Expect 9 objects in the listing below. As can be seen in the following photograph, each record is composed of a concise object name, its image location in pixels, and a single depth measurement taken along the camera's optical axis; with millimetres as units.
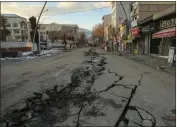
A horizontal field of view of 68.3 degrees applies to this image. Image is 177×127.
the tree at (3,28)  35035
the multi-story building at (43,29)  71631
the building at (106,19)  64699
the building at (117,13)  42457
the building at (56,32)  60858
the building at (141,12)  19906
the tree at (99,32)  67128
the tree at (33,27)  23497
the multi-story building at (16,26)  63013
